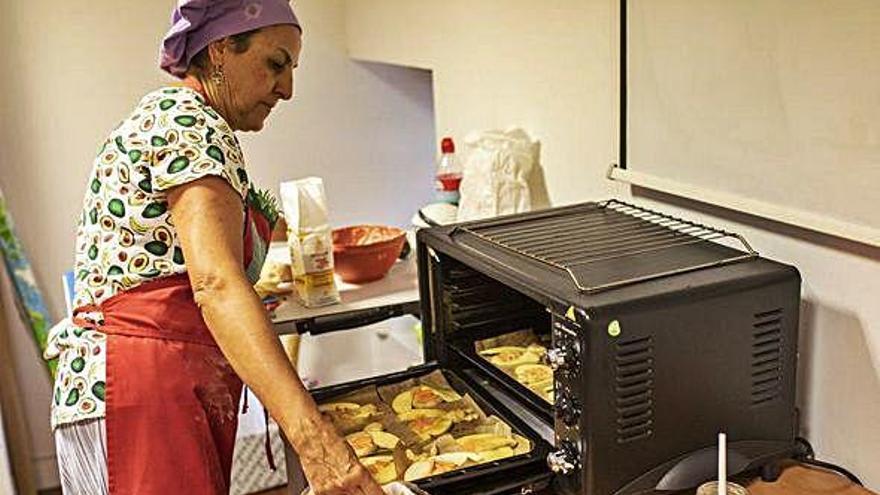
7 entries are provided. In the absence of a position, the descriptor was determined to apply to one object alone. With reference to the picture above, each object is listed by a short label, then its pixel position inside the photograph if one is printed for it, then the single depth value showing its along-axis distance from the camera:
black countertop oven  1.03
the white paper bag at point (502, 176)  1.84
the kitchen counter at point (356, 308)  1.83
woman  1.13
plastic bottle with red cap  2.16
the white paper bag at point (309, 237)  1.78
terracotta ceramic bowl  2.02
